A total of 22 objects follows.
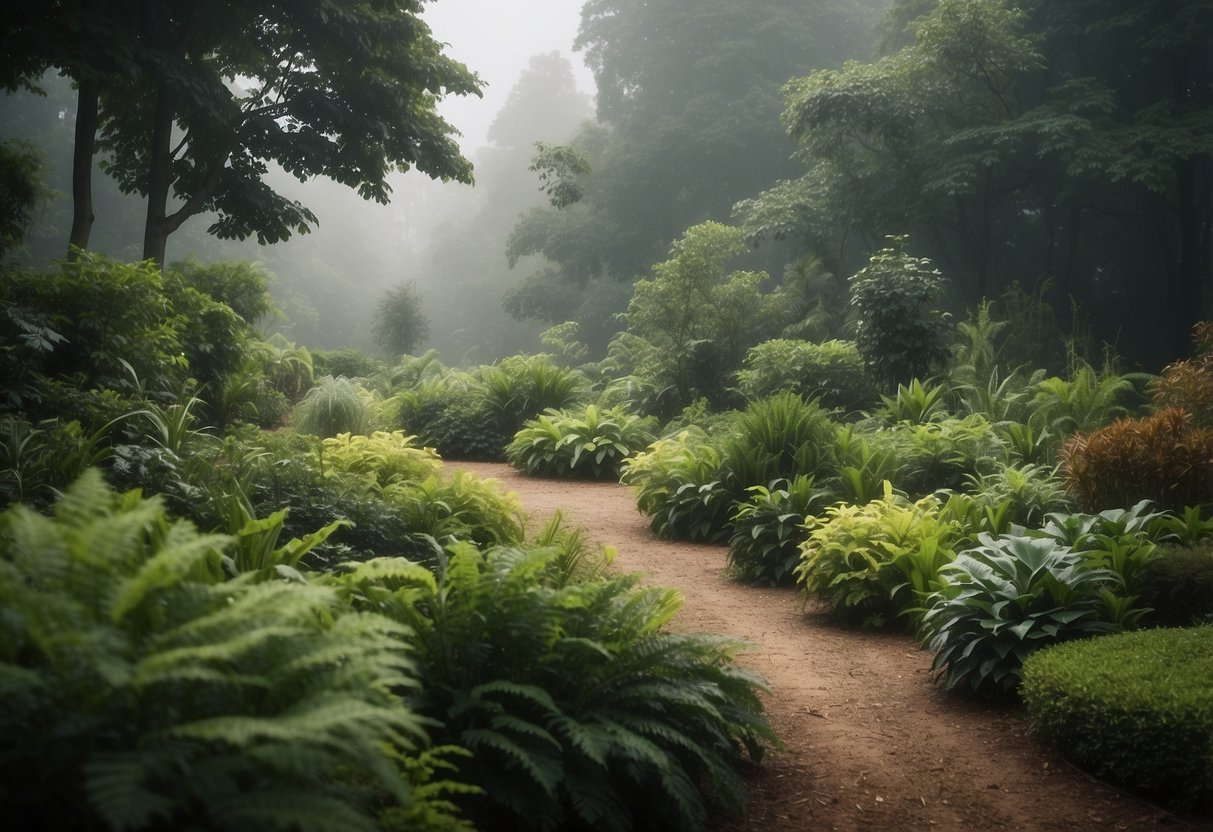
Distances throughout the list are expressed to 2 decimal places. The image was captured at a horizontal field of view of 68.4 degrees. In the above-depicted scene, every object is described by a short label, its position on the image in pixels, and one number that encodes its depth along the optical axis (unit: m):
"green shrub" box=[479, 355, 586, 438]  13.48
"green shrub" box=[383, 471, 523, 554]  5.67
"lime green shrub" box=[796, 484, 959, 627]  5.54
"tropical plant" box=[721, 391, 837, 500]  8.02
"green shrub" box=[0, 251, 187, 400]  7.43
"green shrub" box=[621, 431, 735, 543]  8.09
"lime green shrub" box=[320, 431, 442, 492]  7.69
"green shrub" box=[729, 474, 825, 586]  6.75
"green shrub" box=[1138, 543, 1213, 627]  4.57
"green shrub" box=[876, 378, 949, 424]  10.09
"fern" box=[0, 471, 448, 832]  1.71
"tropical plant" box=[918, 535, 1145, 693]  4.36
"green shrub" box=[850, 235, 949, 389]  11.77
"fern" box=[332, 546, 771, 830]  2.73
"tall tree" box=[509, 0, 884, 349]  29.83
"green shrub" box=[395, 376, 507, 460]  13.05
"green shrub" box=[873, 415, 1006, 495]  7.89
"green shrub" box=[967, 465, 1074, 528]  6.61
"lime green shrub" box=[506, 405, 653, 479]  11.25
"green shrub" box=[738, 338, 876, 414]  12.67
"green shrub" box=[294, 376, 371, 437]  11.75
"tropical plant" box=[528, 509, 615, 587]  5.12
